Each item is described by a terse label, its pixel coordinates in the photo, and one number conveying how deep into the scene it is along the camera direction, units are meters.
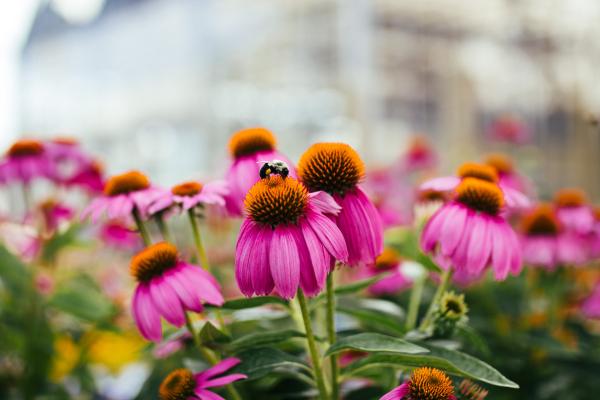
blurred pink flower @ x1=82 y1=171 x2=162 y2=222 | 0.40
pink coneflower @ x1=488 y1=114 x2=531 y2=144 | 1.25
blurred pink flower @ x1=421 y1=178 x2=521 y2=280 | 0.35
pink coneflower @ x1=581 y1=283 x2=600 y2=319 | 0.62
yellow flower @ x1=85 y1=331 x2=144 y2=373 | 0.89
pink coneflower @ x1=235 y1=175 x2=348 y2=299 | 0.28
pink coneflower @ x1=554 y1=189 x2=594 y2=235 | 0.66
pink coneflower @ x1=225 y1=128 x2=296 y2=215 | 0.39
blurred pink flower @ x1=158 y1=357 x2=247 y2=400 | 0.32
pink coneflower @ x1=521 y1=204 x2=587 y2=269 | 0.64
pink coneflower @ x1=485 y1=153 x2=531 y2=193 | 0.78
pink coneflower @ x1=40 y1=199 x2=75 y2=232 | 0.70
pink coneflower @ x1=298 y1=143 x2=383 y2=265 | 0.31
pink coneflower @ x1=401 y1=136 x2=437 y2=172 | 1.19
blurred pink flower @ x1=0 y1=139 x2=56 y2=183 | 0.64
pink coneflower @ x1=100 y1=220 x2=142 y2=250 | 0.78
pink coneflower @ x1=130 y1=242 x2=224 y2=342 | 0.34
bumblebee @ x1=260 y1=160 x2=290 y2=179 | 0.31
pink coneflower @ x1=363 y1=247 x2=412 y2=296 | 0.64
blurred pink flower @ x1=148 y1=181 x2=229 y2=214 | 0.38
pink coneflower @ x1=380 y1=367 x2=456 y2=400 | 0.28
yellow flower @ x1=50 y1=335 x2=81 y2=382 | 0.70
